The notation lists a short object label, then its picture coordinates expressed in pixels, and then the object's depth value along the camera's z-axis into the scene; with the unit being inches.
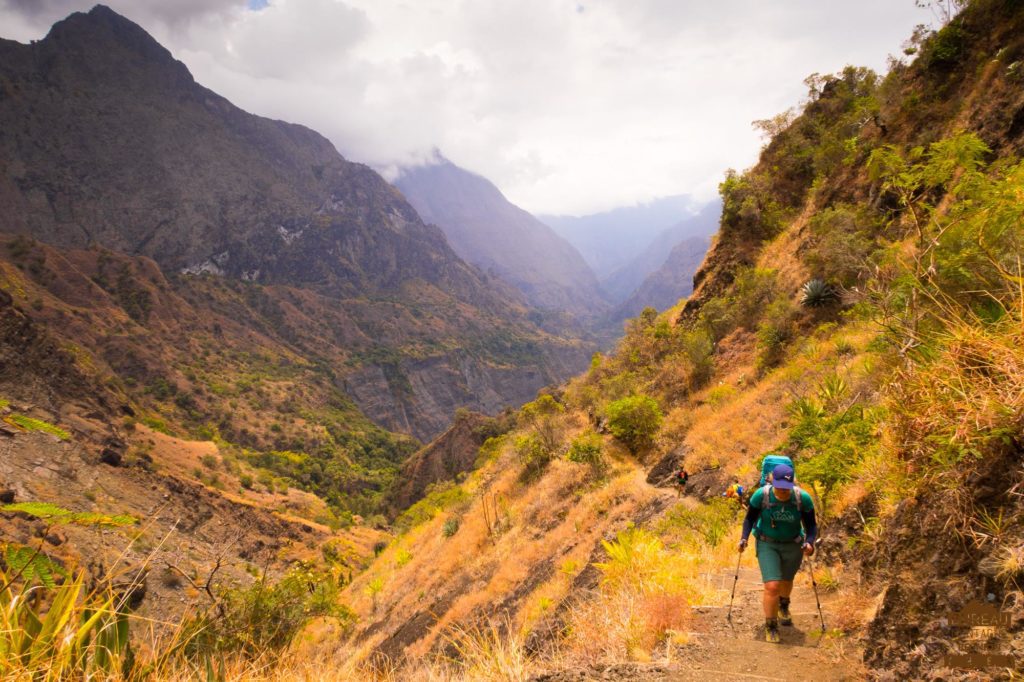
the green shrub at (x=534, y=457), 685.5
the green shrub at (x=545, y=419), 714.2
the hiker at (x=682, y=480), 399.7
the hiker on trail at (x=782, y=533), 154.6
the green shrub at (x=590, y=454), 538.3
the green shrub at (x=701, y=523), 287.1
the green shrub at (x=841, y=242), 485.7
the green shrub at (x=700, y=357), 622.2
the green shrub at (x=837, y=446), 199.6
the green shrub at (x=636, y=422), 573.6
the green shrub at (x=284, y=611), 134.0
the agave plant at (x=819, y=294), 516.1
